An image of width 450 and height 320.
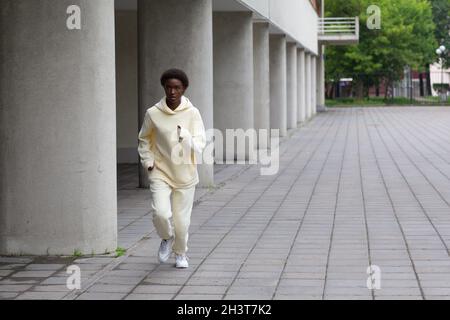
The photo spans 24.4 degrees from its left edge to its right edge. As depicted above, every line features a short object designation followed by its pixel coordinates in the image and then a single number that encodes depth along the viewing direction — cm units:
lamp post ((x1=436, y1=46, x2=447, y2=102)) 7359
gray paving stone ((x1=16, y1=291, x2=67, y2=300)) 784
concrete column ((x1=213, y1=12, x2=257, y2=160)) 2200
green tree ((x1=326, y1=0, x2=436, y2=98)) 6962
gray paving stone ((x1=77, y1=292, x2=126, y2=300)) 783
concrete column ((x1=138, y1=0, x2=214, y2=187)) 1598
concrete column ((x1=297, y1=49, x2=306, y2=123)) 4188
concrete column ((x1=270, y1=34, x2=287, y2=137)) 3139
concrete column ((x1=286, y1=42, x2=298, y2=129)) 3697
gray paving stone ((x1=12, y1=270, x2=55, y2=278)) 879
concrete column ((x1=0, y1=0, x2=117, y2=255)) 962
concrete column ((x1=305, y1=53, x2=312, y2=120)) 4688
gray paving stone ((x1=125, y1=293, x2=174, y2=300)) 782
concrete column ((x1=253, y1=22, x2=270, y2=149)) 2619
